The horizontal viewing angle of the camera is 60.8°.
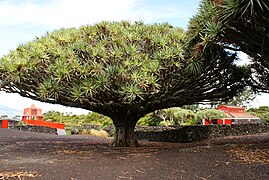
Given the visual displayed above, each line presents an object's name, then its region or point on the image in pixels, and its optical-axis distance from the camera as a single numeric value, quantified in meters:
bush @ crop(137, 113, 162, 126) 17.68
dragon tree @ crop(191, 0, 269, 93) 4.23
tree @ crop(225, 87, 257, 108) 22.17
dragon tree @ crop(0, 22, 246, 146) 5.83
